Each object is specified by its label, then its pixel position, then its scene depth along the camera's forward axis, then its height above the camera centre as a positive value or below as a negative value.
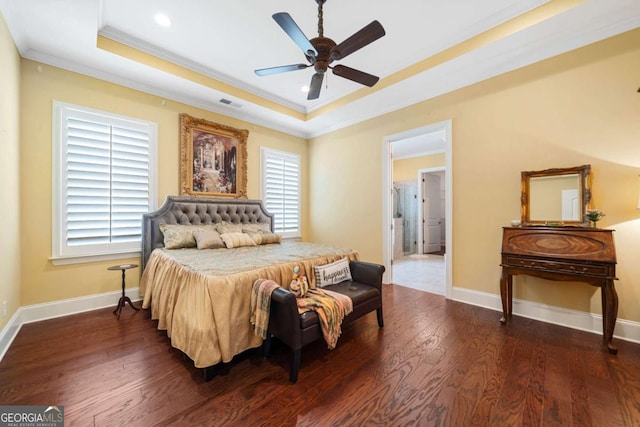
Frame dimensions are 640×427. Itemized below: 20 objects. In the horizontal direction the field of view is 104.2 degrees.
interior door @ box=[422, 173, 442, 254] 7.10 +0.02
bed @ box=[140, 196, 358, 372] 1.80 -0.57
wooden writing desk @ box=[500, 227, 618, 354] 2.15 -0.43
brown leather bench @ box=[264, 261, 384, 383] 1.77 -0.83
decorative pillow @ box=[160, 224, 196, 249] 3.14 -0.28
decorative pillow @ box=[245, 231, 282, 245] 3.63 -0.35
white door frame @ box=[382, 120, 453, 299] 3.42 +0.27
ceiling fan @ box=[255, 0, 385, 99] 1.91 +1.41
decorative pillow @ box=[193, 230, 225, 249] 3.19 -0.33
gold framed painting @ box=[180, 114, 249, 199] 3.78 +0.91
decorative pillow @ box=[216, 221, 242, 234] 3.65 -0.20
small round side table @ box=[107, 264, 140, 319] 2.88 -1.03
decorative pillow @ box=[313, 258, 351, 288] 2.49 -0.61
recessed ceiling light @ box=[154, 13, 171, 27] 2.47 +1.98
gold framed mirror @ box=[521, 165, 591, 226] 2.48 +0.19
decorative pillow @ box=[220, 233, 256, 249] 3.33 -0.35
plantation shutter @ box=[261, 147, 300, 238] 4.83 +0.52
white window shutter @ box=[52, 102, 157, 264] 2.86 +0.40
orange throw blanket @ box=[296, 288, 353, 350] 1.94 -0.77
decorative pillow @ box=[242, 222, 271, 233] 3.90 -0.22
